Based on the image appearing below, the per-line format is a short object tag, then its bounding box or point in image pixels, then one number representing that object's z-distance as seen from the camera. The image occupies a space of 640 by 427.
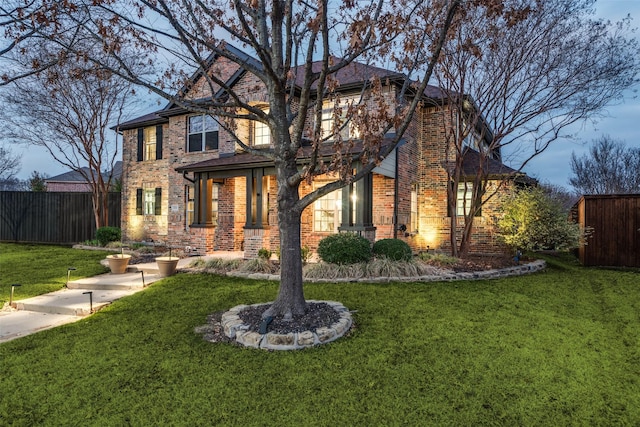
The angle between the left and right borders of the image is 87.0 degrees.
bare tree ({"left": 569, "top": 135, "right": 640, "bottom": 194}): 23.16
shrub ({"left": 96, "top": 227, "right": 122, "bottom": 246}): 13.95
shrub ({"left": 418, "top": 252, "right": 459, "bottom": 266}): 8.88
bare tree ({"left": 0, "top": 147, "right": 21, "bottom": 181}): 23.26
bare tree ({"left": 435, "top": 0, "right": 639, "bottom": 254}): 8.67
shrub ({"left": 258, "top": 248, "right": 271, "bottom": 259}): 8.99
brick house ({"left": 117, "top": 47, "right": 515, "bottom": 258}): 10.35
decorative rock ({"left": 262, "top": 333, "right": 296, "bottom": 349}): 3.88
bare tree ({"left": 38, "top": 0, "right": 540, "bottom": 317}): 3.83
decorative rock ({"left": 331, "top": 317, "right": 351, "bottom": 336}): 4.22
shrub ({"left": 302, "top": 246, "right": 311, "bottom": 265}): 8.98
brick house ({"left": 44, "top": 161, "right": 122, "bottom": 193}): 33.78
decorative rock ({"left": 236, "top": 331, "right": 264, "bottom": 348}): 3.93
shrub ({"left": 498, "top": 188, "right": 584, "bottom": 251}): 9.05
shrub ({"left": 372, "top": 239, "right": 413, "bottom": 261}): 8.21
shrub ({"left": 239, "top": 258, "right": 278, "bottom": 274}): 8.18
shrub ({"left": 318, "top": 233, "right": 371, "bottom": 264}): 7.93
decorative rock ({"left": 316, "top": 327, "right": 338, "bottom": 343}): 4.02
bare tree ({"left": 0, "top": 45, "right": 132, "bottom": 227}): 14.46
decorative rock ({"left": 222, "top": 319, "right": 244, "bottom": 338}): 4.19
